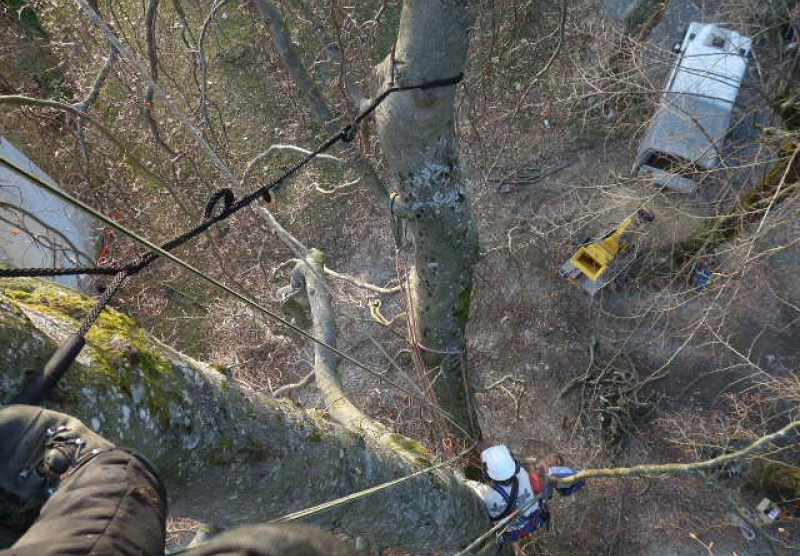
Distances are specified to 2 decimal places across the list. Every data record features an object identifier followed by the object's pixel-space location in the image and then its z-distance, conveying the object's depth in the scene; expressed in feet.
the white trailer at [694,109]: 19.15
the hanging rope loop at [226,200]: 6.43
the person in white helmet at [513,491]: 10.79
